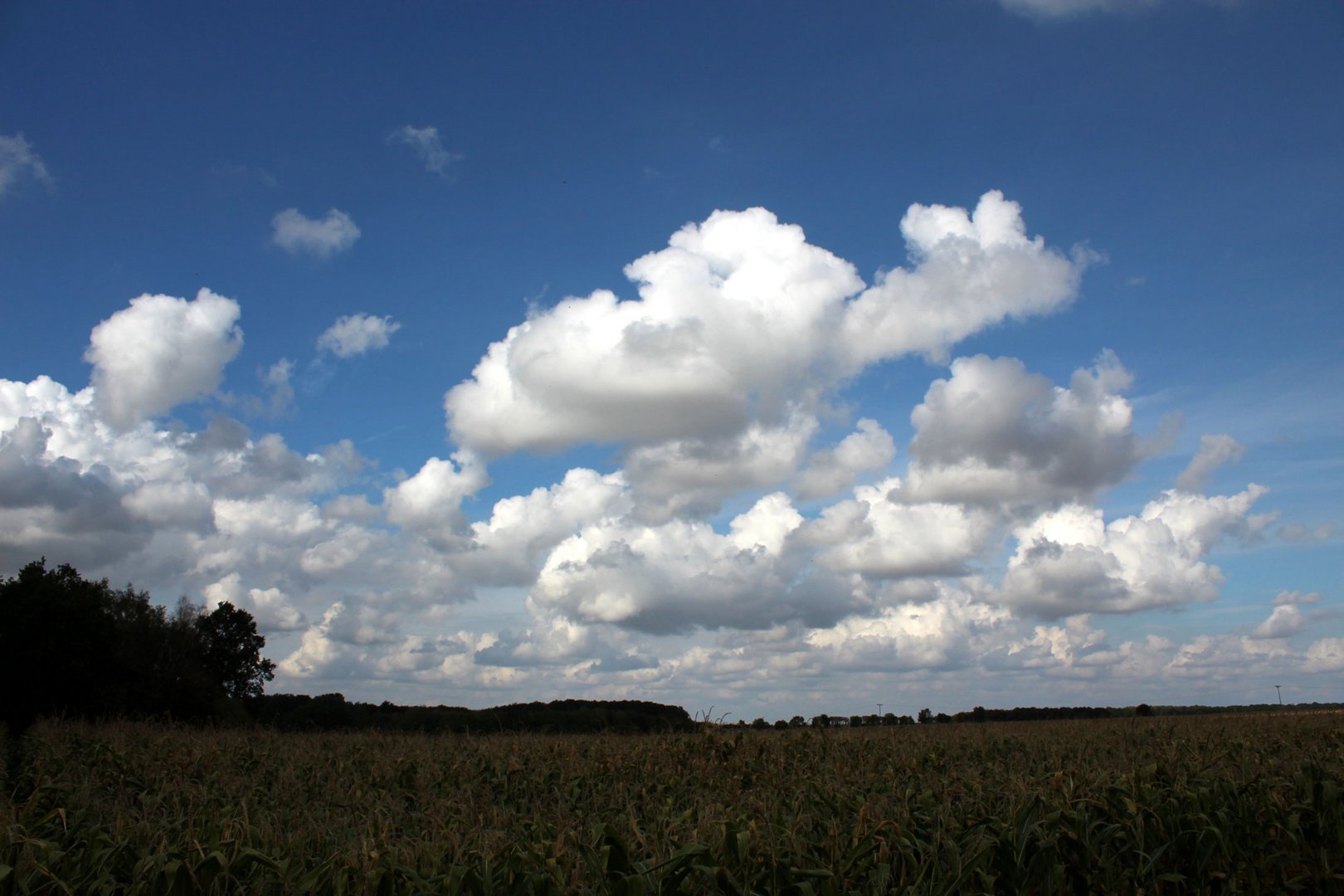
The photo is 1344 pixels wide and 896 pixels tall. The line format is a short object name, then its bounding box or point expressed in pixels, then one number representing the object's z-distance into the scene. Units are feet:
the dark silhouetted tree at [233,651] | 213.05
